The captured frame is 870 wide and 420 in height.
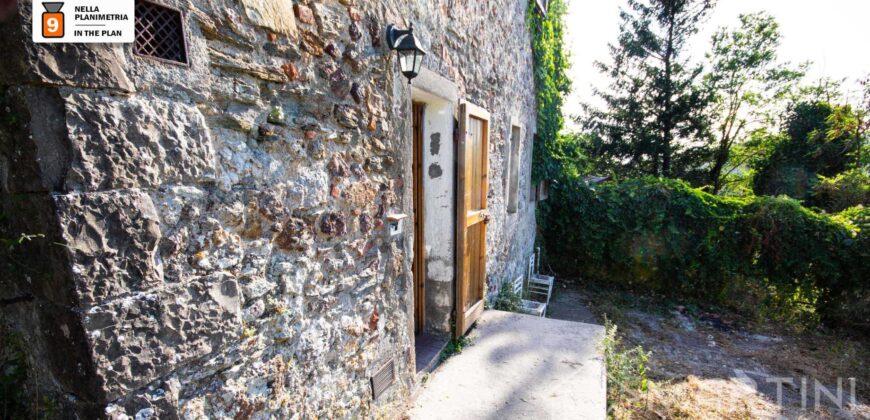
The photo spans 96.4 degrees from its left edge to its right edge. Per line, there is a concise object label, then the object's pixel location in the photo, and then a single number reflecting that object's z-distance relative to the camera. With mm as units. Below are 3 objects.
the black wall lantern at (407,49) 2021
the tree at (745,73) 12258
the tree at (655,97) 11453
